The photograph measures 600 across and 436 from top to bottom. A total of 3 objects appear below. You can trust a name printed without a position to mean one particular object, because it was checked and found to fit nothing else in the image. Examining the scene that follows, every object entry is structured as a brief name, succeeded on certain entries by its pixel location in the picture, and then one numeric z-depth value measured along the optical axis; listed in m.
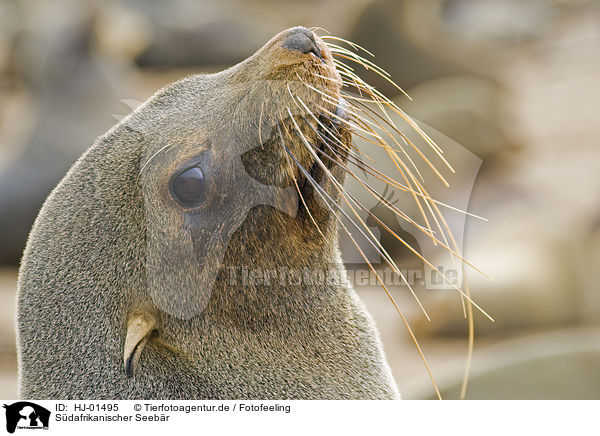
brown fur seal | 4.22
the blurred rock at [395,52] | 6.53
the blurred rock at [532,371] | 5.61
